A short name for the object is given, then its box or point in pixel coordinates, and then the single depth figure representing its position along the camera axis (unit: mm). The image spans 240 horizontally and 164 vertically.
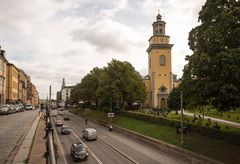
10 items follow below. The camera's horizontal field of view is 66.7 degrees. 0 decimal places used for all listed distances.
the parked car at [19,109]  46105
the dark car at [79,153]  19201
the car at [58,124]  41321
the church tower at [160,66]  56913
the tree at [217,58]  14200
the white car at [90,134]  28381
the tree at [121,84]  44282
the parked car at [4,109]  35736
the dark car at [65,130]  33013
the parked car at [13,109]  40539
